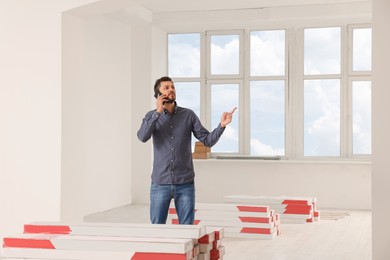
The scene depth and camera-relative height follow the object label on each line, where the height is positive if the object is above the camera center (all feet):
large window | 38.75 +2.68
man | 15.51 -0.37
